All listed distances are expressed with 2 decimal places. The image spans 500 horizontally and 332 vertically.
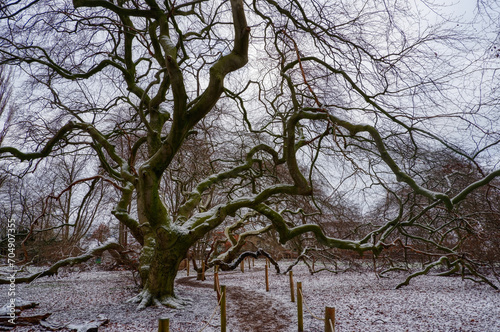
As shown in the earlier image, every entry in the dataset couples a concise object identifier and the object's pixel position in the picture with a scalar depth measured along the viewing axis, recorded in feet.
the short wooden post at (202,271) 40.87
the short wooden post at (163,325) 8.93
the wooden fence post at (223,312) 15.08
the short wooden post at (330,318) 10.98
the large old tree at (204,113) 15.58
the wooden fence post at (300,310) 16.56
